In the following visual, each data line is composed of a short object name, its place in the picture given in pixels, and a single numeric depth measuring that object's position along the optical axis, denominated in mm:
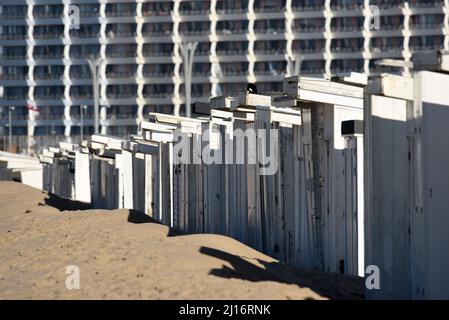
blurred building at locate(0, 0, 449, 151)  124938
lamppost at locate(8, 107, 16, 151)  127250
